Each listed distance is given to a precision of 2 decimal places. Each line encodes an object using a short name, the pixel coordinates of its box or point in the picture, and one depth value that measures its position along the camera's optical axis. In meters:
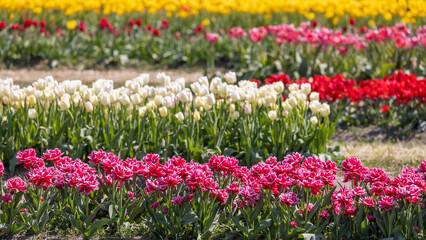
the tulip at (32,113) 9.97
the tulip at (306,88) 10.52
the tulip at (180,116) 10.11
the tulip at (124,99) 10.01
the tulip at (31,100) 10.26
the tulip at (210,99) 9.93
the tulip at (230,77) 10.79
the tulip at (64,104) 9.85
